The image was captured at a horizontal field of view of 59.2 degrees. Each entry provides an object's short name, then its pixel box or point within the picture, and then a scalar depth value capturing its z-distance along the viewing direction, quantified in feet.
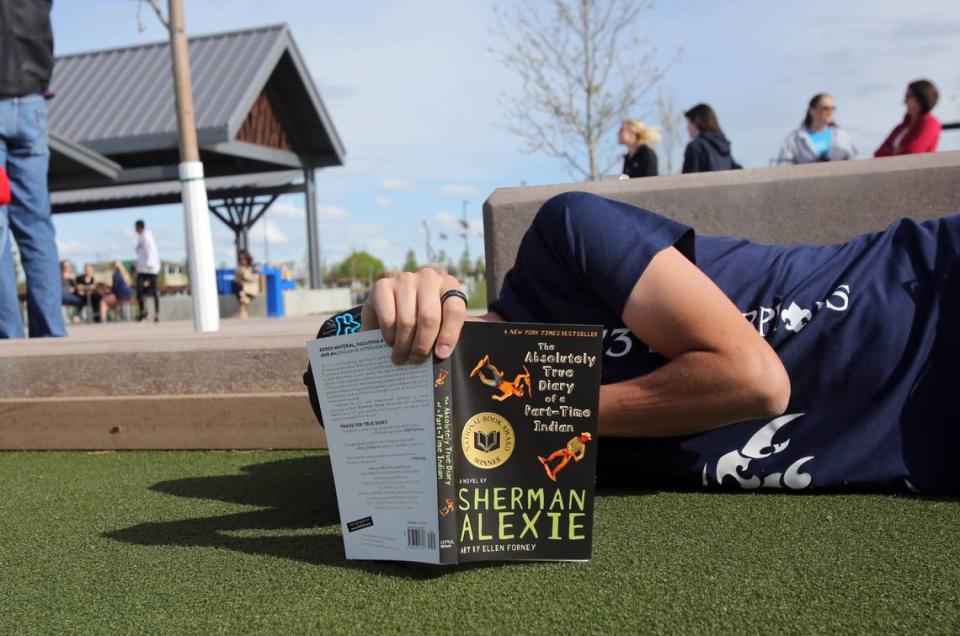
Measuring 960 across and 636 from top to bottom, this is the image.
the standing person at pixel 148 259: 48.03
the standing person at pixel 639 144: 23.29
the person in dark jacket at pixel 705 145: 21.47
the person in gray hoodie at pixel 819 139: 21.66
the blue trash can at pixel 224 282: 55.57
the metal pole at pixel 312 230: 59.26
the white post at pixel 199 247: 17.33
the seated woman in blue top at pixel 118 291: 57.67
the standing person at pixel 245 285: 49.85
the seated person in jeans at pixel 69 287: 51.28
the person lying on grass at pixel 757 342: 5.54
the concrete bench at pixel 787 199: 9.87
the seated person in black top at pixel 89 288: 59.98
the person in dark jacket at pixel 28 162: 15.79
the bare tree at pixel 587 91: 45.96
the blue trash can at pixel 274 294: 53.93
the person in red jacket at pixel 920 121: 19.19
